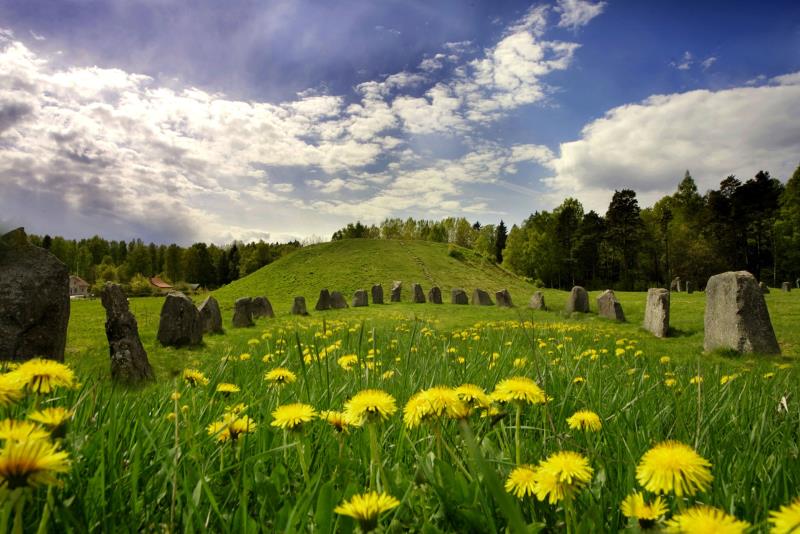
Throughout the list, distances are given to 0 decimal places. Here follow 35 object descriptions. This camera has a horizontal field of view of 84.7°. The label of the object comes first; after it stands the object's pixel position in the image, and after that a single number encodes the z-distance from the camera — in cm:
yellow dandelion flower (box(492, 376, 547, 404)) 144
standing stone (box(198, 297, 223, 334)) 1580
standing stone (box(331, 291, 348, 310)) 2713
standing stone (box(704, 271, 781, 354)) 1011
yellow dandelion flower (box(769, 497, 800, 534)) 62
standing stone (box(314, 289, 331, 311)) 2650
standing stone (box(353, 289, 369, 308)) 2812
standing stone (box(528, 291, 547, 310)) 2489
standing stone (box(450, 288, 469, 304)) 3036
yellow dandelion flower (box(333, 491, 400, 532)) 82
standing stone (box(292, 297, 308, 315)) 2444
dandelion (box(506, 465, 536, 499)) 102
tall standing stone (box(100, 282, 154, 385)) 686
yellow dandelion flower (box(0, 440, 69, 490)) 63
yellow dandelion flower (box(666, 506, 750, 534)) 68
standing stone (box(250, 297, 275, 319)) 2228
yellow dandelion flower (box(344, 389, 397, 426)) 128
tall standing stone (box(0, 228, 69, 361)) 705
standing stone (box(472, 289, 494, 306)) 2934
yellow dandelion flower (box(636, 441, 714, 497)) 86
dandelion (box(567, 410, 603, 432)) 151
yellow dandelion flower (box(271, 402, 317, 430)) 125
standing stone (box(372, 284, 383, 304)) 3078
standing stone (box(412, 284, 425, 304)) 3202
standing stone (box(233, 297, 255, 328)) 1847
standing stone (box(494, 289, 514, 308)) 2680
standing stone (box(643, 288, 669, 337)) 1380
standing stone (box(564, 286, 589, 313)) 2212
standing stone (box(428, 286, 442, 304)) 3114
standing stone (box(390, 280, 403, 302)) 3318
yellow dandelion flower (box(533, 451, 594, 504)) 93
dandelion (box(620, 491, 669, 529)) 80
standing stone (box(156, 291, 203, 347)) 1220
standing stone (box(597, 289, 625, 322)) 1894
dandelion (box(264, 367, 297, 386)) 191
